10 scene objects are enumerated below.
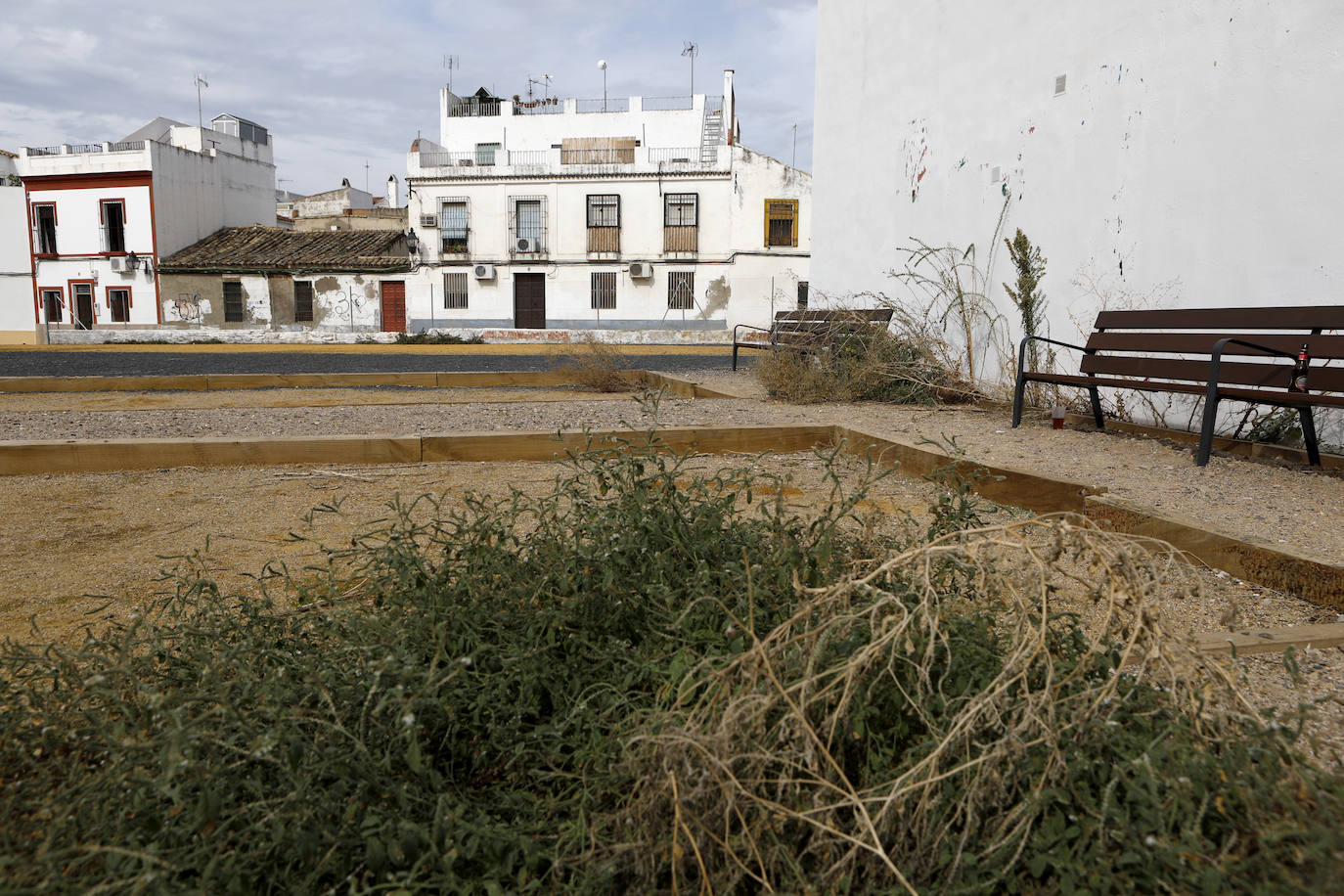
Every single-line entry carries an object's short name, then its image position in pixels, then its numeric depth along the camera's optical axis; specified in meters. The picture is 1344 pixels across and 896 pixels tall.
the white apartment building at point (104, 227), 27.88
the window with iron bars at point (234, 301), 28.50
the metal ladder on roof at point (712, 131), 29.09
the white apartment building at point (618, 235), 27.69
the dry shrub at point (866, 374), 6.95
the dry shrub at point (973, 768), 1.09
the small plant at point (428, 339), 23.30
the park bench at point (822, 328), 7.56
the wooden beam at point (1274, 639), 1.93
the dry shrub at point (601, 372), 8.88
